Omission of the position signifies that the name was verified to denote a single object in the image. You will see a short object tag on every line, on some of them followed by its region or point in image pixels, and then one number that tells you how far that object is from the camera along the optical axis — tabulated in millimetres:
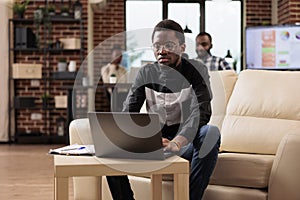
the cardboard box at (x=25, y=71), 7685
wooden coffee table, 2115
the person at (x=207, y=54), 5812
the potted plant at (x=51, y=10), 7742
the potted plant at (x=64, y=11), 7781
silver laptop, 2215
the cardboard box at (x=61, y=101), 7730
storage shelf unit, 7824
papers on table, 2379
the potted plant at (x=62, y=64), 7734
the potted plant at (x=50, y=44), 7781
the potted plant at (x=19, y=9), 7695
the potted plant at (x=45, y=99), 7754
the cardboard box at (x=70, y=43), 7750
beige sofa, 2766
